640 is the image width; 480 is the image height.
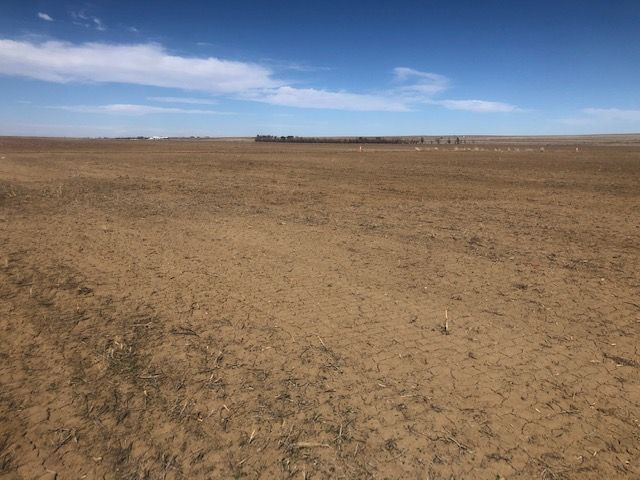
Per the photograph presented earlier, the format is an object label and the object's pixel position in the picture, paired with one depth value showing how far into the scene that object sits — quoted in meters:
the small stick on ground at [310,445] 3.44
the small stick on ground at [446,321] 5.32
